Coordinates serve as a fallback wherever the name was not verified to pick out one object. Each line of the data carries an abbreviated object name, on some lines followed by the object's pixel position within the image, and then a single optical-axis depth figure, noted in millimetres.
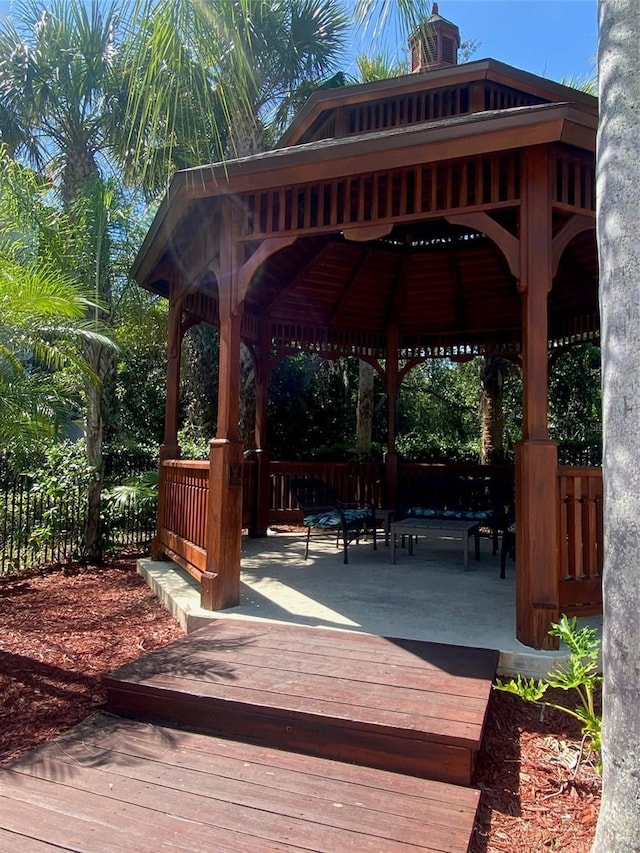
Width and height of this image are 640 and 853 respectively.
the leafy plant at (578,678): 2430
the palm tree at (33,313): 4422
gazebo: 3682
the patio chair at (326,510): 6336
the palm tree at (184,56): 3195
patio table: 5881
